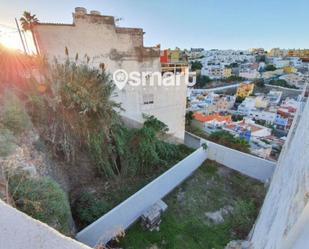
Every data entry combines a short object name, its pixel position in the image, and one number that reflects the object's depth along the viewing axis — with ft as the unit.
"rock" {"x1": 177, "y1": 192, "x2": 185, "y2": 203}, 20.62
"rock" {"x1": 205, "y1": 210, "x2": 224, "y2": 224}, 18.37
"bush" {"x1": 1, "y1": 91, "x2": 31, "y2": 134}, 12.80
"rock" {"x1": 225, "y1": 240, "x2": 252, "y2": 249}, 15.39
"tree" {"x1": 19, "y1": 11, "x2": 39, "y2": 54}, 19.51
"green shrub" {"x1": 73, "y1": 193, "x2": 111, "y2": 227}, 16.21
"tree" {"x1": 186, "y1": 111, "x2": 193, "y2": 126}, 46.01
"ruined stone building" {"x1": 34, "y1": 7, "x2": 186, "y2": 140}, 20.83
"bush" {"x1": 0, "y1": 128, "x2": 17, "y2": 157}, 10.00
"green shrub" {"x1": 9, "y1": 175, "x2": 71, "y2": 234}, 8.46
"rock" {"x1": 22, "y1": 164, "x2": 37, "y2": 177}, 9.97
